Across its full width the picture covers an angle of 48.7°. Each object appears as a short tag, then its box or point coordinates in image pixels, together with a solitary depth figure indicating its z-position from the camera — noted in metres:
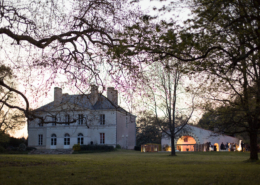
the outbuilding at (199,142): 43.69
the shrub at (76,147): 44.69
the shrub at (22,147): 45.04
